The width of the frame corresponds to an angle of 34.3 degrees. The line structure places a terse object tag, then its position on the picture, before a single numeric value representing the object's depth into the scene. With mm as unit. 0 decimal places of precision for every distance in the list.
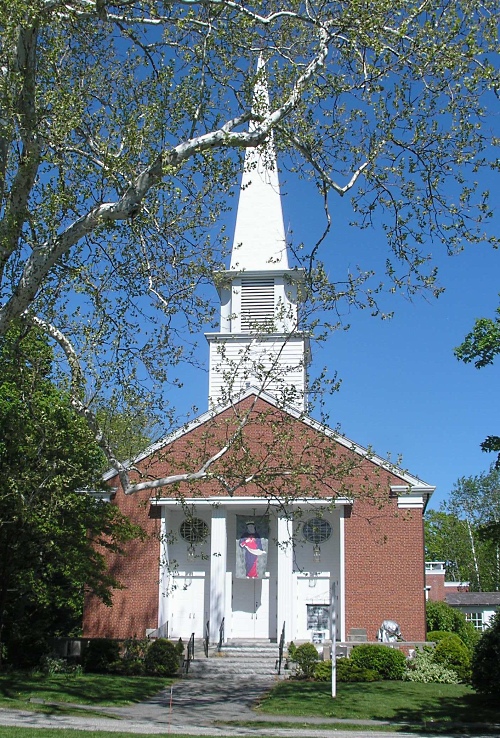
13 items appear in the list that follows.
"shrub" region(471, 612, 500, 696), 16172
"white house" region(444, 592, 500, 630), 51594
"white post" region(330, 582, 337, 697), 18094
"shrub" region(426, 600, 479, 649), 36375
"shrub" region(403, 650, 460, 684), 22422
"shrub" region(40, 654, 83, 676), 22328
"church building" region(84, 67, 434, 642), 26859
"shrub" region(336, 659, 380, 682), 22094
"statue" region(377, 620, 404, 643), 25656
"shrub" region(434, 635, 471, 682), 23622
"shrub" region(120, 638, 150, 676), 23688
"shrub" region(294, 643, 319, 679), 22469
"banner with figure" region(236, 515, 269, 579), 27422
